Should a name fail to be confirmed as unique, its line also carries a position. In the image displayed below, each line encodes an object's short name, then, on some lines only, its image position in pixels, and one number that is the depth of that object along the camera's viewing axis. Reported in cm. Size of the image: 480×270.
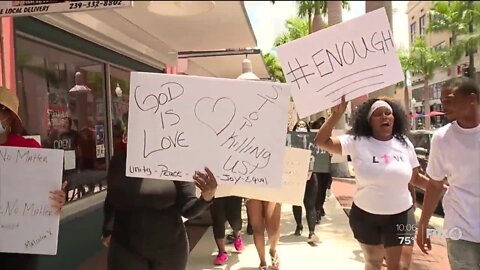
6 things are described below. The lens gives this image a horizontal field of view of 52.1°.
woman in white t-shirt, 319
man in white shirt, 270
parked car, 429
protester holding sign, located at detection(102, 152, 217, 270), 260
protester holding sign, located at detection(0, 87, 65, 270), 251
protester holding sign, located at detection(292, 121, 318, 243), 599
